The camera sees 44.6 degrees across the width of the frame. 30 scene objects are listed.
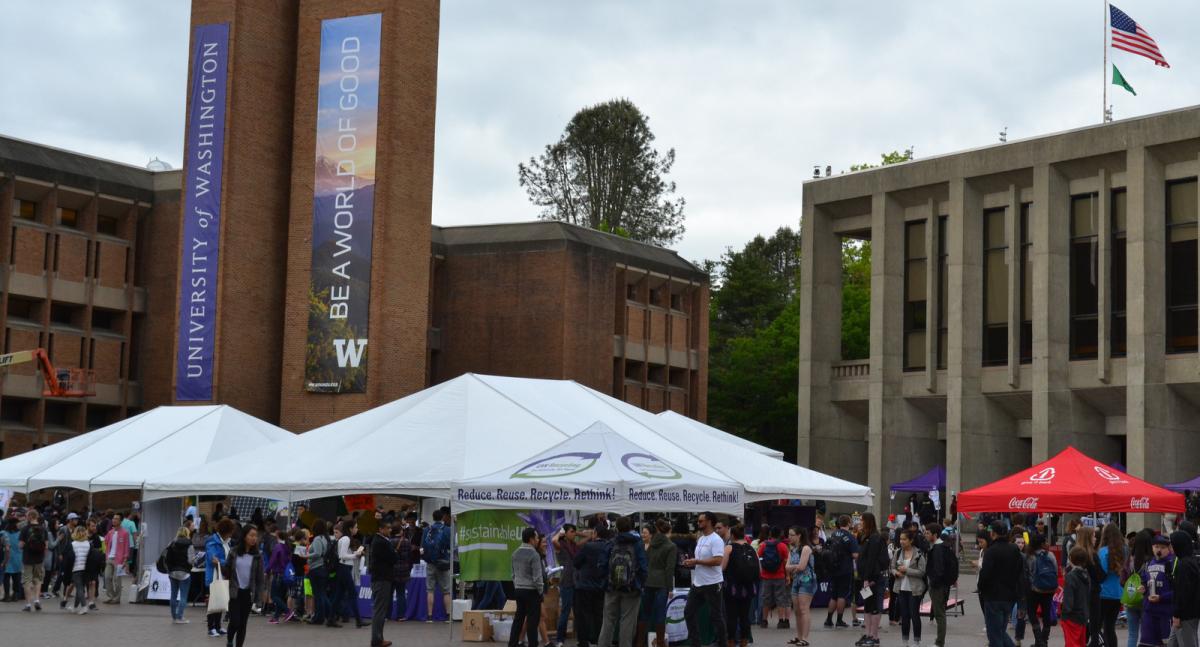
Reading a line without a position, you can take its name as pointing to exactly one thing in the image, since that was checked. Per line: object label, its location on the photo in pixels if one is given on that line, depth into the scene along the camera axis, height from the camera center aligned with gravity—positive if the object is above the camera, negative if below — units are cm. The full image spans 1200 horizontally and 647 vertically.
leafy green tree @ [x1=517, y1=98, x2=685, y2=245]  7569 +1477
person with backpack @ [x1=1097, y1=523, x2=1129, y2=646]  1634 -114
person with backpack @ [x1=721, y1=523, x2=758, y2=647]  1802 -147
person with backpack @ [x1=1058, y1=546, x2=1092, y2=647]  1608 -151
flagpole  4938 +1349
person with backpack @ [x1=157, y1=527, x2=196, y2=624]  2253 -192
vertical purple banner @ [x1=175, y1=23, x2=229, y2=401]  4628 +721
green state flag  4734 +1263
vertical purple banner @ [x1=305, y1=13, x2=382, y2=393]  4522 +750
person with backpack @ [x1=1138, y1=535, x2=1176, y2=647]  1484 -124
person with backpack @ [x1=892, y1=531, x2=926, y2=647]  1939 -150
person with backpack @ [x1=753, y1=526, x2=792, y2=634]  2200 -175
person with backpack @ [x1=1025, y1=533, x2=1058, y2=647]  1811 -145
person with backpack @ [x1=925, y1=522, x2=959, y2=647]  1858 -138
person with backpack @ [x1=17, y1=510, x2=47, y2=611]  2448 -196
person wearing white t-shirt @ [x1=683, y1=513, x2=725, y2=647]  1738 -134
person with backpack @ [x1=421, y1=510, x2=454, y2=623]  2327 -167
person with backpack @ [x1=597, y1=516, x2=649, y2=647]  1670 -141
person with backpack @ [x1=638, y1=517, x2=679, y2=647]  1725 -140
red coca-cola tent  2448 -36
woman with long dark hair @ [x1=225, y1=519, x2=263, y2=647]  1712 -169
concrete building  4538 +537
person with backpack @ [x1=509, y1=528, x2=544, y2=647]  1792 -159
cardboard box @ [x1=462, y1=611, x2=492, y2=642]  2017 -237
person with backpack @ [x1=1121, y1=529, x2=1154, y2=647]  1517 -117
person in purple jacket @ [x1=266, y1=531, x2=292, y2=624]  2356 -194
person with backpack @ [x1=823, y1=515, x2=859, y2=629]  2319 -157
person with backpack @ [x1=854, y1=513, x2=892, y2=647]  1972 -144
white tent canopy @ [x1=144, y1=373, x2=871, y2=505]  2273 +9
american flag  4438 +1317
